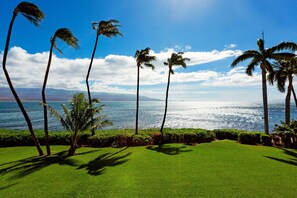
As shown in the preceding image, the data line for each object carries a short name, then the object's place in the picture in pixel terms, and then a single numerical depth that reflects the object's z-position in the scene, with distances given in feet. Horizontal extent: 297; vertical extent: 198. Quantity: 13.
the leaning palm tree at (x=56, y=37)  43.63
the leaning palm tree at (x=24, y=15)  37.27
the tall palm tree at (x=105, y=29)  56.95
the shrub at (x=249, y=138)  58.54
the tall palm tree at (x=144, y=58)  68.44
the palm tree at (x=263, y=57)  58.25
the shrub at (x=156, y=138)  59.26
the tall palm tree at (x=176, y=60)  69.26
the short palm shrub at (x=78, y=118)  45.34
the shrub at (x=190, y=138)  61.52
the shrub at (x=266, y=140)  56.49
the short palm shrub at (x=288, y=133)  52.65
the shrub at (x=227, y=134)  65.98
